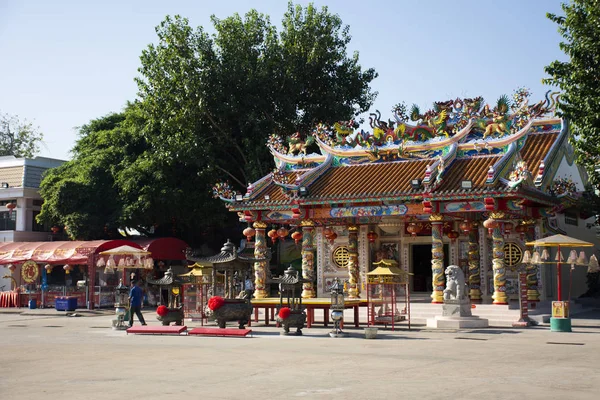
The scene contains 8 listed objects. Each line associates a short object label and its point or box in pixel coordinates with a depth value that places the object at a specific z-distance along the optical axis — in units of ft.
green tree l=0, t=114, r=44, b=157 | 230.48
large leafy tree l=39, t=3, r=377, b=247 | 125.49
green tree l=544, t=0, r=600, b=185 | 88.38
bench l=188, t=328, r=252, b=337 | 69.67
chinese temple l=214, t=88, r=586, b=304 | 89.30
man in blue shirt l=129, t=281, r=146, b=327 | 81.92
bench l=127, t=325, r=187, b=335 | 72.79
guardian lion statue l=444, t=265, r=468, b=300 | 78.64
